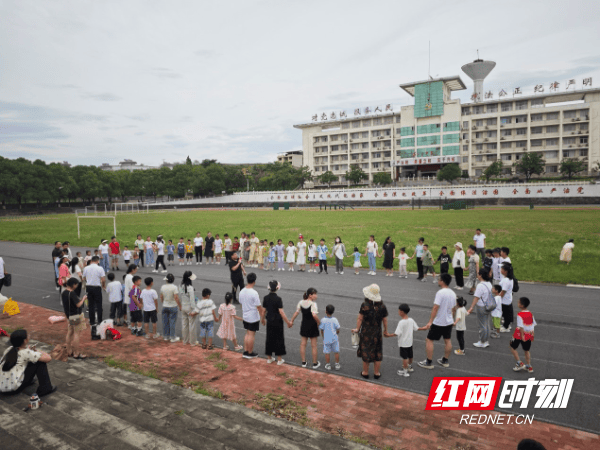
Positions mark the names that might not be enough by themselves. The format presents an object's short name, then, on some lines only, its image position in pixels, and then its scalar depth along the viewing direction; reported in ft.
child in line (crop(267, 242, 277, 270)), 59.47
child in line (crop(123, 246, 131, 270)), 59.48
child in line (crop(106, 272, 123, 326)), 31.53
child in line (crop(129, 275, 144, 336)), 30.09
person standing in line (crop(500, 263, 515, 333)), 29.04
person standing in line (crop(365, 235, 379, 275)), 54.39
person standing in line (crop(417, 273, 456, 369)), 24.12
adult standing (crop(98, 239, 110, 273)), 56.39
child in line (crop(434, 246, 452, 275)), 41.96
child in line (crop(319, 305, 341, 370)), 23.66
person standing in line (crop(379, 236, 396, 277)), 52.70
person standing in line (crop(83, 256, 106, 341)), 31.54
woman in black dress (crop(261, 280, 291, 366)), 24.43
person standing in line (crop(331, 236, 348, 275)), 55.26
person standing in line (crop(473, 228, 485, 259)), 51.72
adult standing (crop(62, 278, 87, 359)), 25.77
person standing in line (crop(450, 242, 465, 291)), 41.90
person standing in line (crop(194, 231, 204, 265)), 64.54
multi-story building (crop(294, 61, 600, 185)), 242.58
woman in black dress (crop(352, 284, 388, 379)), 22.20
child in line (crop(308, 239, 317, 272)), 57.26
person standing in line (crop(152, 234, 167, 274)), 57.47
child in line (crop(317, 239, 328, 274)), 56.13
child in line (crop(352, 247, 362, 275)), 54.90
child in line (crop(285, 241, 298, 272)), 58.75
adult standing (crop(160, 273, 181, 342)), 27.96
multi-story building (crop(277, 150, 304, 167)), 467.11
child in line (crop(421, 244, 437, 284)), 48.87
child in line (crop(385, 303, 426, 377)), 23.00
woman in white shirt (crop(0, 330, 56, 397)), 19.70
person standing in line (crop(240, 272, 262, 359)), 25.45
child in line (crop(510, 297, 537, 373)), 22.48
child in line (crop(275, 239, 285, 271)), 58.65
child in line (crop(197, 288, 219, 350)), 27.12
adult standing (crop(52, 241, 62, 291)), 46.11
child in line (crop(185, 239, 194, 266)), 64.54
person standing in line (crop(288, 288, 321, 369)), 23.72
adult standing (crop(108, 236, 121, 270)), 58.75
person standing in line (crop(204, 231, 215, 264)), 64.54
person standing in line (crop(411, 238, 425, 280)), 50.19
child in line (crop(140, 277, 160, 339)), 29.19
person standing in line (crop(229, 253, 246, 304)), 37.70
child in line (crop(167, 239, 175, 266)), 64.64
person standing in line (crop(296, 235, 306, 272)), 57.67
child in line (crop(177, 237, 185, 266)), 63.46
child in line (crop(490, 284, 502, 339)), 28.19
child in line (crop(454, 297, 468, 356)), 25.09
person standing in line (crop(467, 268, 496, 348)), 26.94
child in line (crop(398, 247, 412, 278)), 51.80
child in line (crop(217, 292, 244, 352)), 26.66
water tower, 275.39
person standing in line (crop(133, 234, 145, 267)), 62.38
